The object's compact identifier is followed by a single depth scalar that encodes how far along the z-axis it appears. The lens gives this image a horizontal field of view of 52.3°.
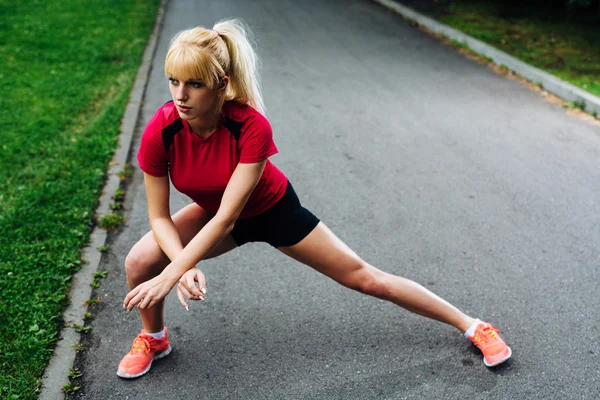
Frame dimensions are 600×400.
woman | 2.64
